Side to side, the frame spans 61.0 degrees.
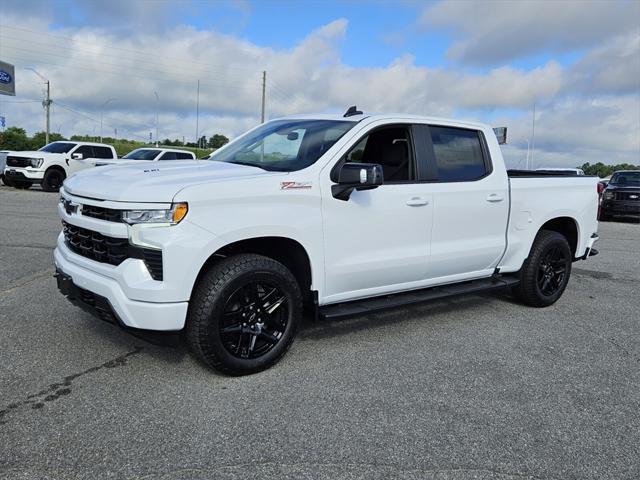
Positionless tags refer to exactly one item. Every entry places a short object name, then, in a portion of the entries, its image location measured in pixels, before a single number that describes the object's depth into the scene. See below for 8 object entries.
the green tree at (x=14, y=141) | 74.88
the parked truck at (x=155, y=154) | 18.59
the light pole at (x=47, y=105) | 47.93
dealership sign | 46.78
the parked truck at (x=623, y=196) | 18.05
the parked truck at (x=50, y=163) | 18.44
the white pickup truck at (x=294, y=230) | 3.35
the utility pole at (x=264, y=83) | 47.66
